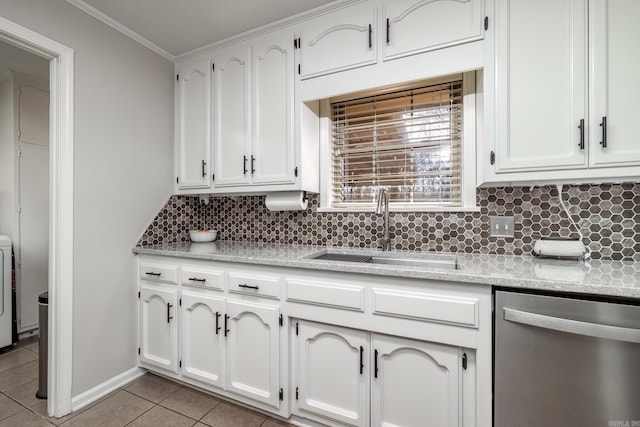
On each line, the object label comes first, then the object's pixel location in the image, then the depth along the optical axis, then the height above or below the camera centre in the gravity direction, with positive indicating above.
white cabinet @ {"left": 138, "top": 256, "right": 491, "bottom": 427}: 1.21 -0.67
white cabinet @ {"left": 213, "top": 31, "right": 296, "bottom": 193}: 1.92 +0.70
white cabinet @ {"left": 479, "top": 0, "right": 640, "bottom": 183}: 1.21 +0.55
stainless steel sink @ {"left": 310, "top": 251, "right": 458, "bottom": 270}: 1.67 -0.29
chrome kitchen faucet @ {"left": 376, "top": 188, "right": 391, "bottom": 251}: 1.80 +0.00
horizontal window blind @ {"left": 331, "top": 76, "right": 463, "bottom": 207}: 1.85 +0.47
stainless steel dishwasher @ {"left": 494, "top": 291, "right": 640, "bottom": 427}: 0.96 -0.54
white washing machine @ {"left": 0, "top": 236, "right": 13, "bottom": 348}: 2.45 -0.72
